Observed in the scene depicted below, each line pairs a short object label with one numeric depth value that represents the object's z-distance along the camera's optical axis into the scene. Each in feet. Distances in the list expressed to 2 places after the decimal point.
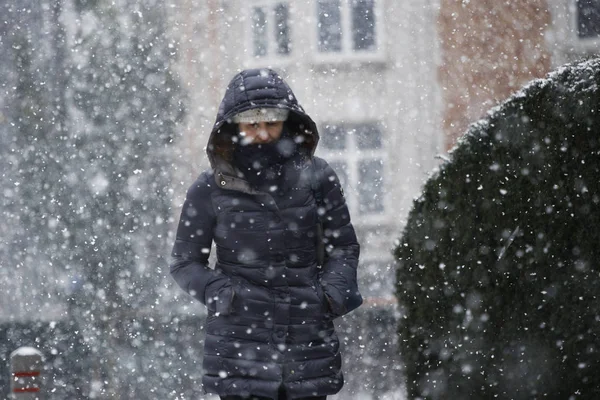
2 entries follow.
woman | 23.18
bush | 33.32
